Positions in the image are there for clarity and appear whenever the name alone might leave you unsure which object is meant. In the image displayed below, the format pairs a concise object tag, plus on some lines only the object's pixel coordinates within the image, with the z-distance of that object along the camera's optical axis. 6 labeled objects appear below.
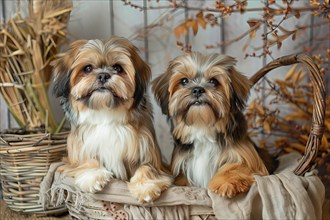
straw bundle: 2.14
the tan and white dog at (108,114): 1.64
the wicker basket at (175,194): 1.56
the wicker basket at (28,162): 2.04
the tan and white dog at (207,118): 1.63
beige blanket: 1.53
